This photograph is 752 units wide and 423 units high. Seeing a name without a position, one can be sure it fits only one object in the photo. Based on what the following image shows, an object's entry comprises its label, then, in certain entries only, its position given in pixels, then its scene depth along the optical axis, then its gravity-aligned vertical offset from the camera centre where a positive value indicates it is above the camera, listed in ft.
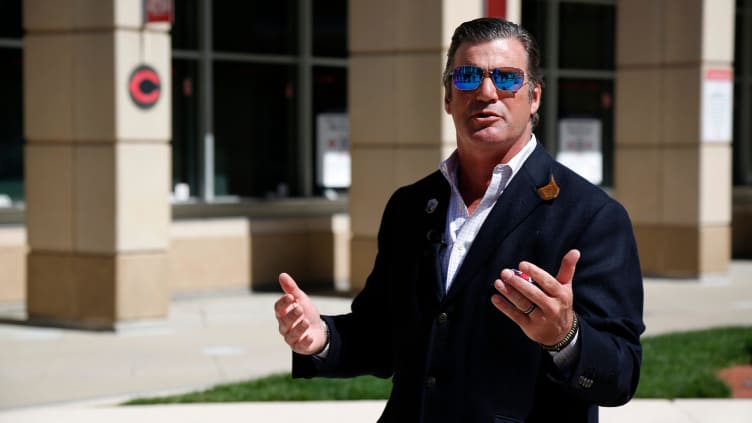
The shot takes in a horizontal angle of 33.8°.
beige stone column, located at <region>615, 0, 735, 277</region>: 53.11 +0.26
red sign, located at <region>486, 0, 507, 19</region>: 33.32 +3.43
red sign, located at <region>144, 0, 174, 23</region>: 37.58 +3.73
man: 10.06 -1.09
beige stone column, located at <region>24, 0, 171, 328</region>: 38.09 -1.00
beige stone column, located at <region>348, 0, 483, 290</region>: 44.47 +1.21
